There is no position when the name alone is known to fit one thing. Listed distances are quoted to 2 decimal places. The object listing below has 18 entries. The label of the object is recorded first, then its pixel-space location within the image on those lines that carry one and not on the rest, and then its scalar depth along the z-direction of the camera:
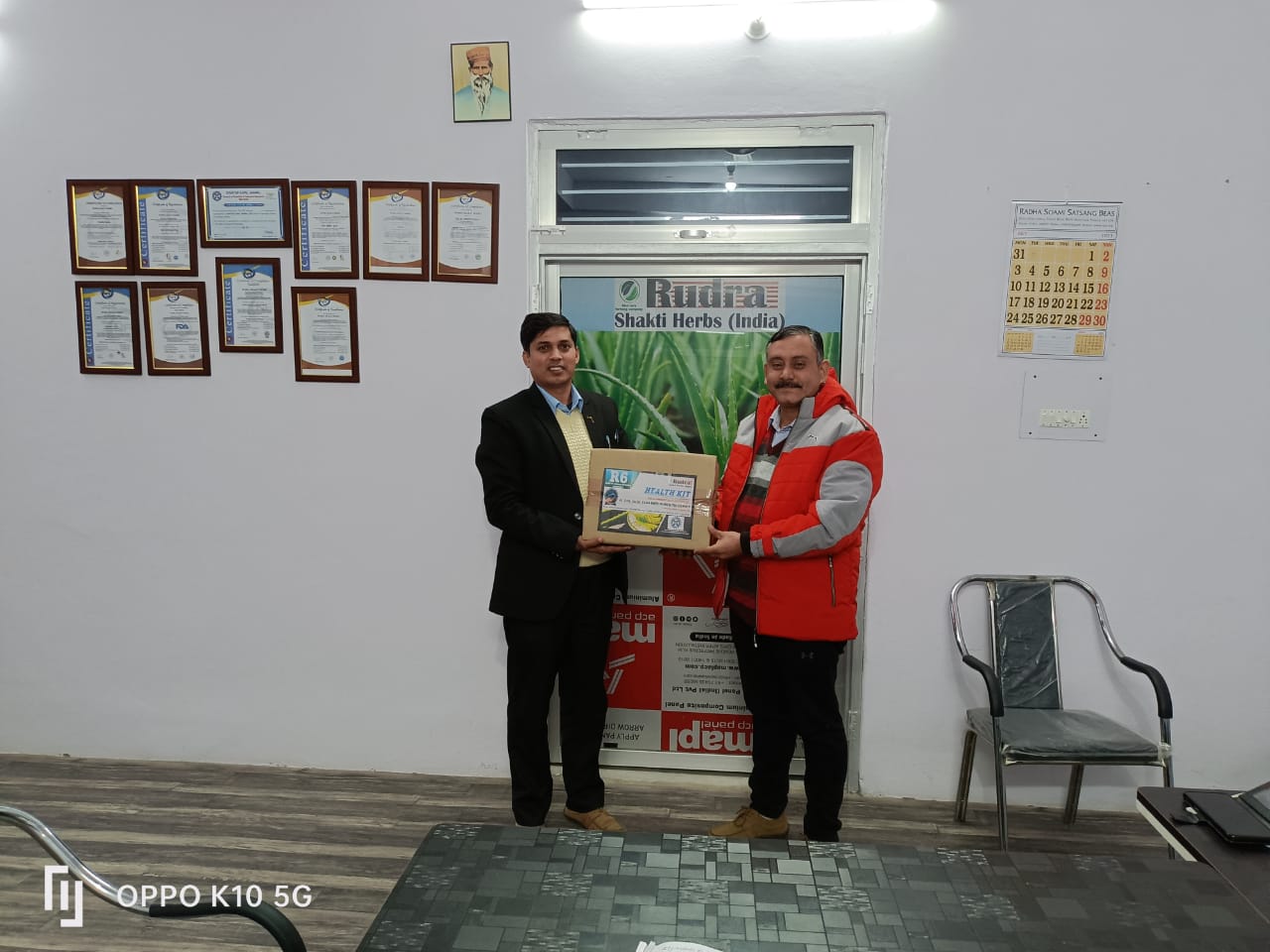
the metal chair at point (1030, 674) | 2.38
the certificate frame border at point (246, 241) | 2.76
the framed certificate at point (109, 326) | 2.87
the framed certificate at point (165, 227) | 2.81
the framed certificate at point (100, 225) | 2.82
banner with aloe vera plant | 2.71
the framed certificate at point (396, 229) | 2.73
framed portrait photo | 2.63
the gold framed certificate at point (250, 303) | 2.81
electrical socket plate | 2.58
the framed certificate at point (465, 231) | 2.71
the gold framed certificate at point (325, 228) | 2.75
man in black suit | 2.35
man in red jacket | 2.20
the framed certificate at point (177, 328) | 2.86
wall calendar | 2.52
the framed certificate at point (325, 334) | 2.79
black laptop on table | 1.33
